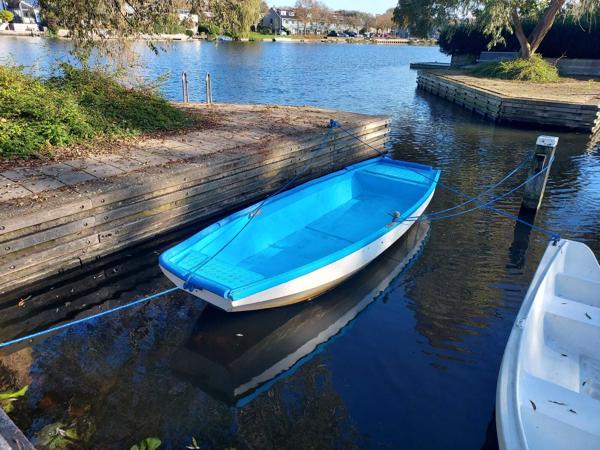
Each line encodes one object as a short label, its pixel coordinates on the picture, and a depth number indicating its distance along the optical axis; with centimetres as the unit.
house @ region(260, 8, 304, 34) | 13250
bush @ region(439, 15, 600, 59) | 2998
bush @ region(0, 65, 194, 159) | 839
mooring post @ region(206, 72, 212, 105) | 1598
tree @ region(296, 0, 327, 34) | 14125
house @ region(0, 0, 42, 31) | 7656
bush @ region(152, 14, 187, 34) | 1109
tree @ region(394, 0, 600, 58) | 2436
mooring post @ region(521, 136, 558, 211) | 877
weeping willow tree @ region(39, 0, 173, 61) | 1004
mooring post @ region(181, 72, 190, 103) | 1614
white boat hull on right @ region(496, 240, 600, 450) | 349
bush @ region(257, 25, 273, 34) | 11571
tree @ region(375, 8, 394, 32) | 14725
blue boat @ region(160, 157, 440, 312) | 542
